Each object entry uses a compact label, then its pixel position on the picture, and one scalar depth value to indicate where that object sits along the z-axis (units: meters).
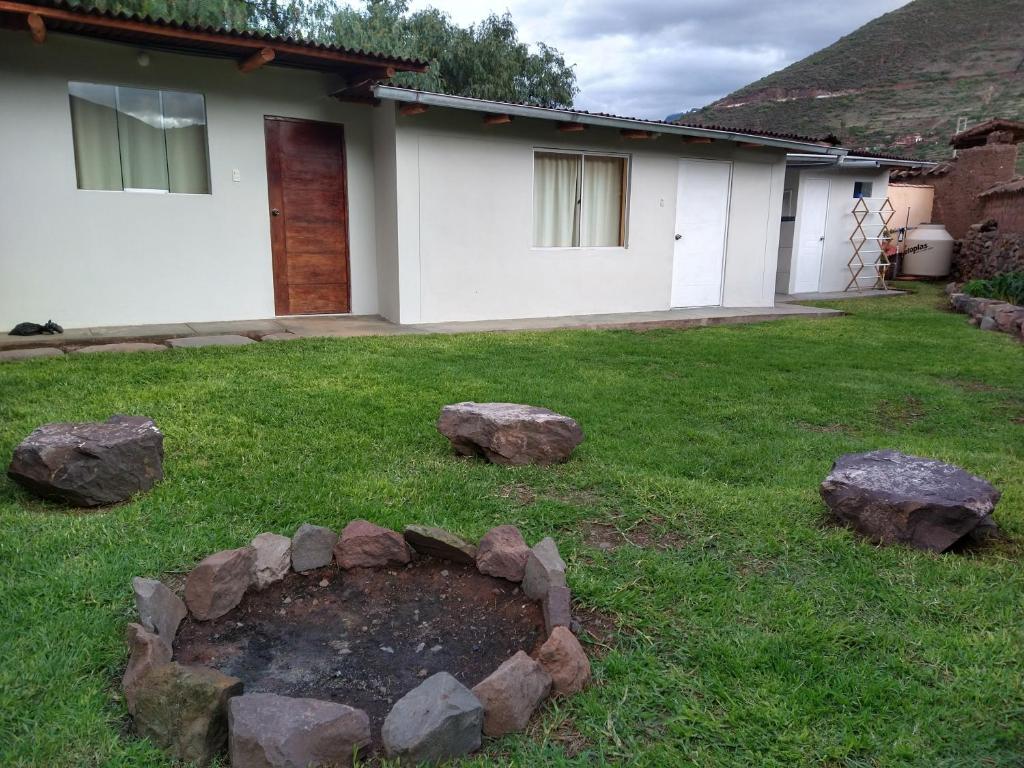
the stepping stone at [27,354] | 5.88
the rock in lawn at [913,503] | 2.92
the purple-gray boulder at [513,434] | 3.81
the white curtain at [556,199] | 9.37
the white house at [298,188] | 7.09
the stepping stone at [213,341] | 6.57
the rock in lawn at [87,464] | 3.15
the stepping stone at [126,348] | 6.12
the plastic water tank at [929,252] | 16.03
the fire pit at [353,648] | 1.84
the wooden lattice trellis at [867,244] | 14.51
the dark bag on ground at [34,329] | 6.91
